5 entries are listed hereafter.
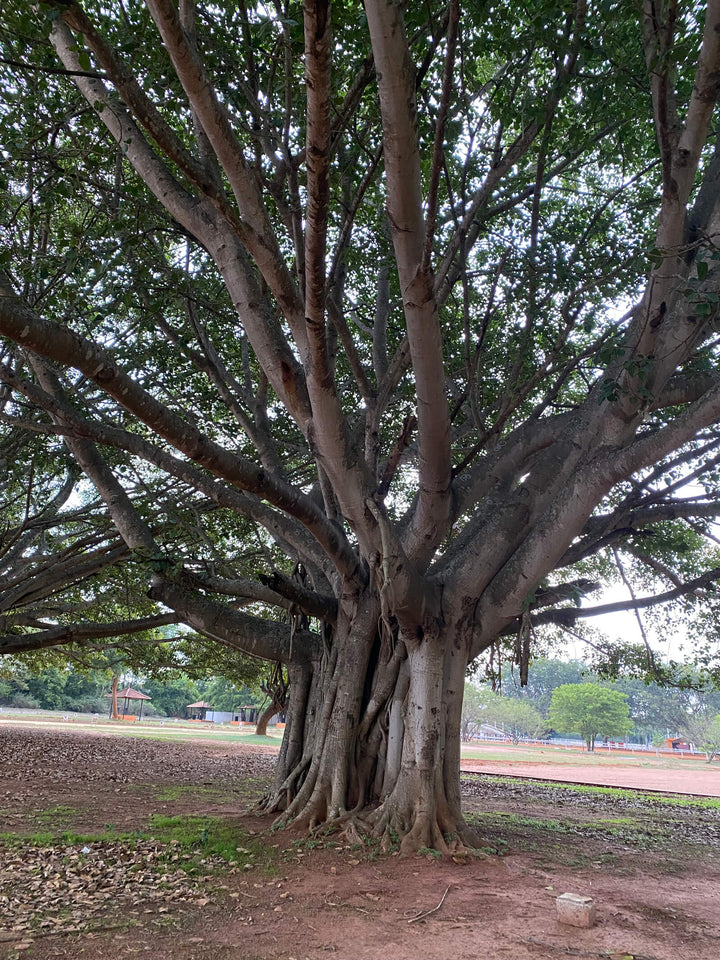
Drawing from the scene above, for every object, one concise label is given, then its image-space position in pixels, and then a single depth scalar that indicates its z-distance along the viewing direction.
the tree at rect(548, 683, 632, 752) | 43.66
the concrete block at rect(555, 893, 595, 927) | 4.00
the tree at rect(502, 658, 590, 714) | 60.56
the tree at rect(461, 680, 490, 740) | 52.75
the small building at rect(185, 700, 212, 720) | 47.63
